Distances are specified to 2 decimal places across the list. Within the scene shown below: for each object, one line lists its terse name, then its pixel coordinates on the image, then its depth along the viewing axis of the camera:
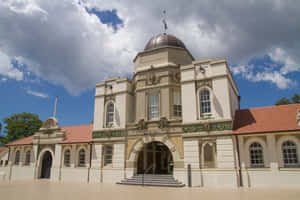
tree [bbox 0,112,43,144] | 39.94
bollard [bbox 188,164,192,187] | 16.43
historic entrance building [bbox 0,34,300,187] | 15.53
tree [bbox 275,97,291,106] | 33.55
